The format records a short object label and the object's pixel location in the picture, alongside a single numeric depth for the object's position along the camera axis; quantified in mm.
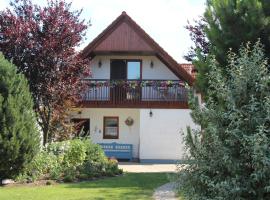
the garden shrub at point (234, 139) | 6094
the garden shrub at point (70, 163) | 15817
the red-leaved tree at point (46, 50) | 18938
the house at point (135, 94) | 27641
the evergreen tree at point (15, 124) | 14195
